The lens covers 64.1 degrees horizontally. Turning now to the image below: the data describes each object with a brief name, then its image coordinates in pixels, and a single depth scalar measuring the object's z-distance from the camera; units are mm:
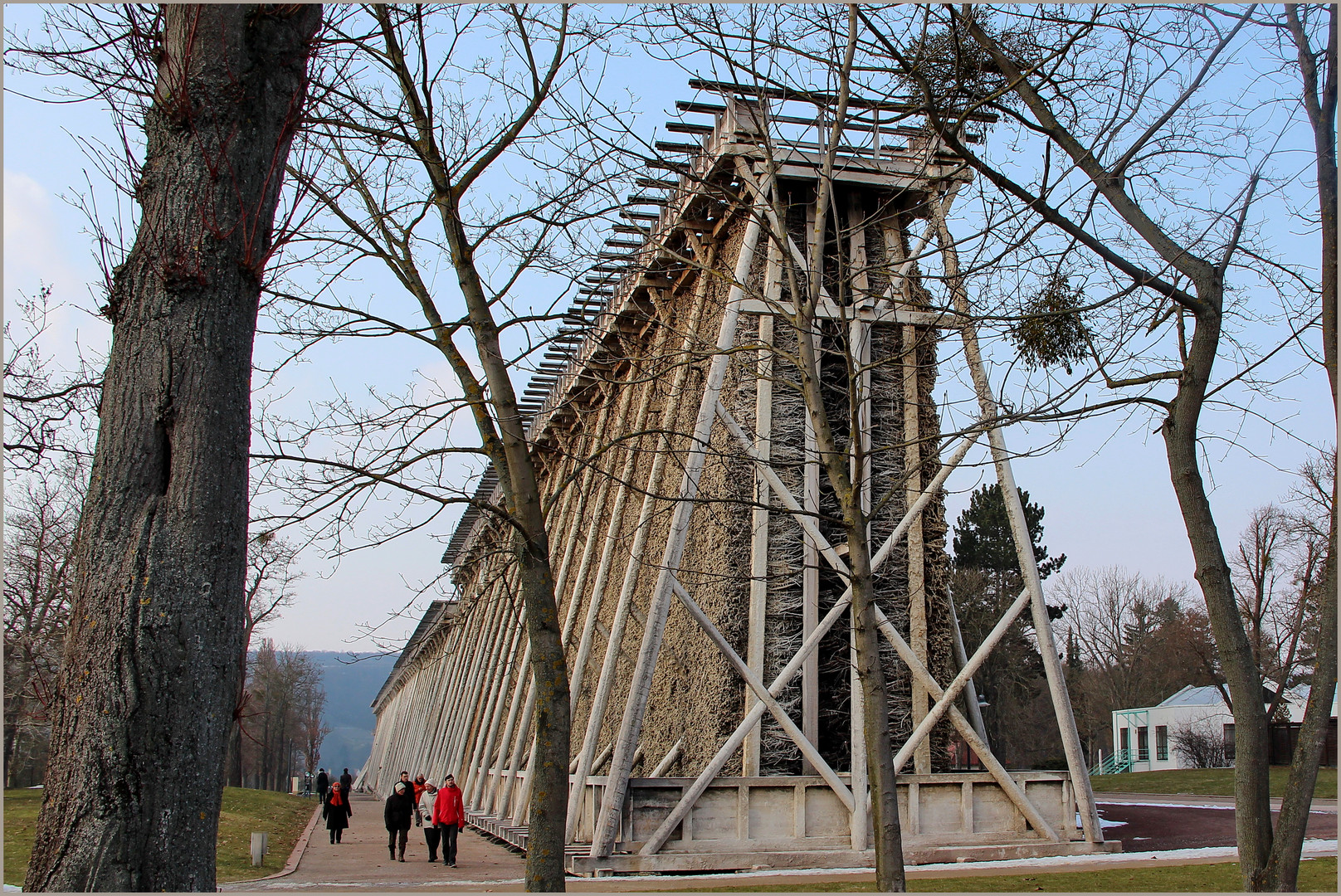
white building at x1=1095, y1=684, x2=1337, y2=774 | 44469
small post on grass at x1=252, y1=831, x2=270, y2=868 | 14273
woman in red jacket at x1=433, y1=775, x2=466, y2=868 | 14495
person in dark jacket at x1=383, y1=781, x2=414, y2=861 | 15883
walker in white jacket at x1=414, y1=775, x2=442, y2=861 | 15008
